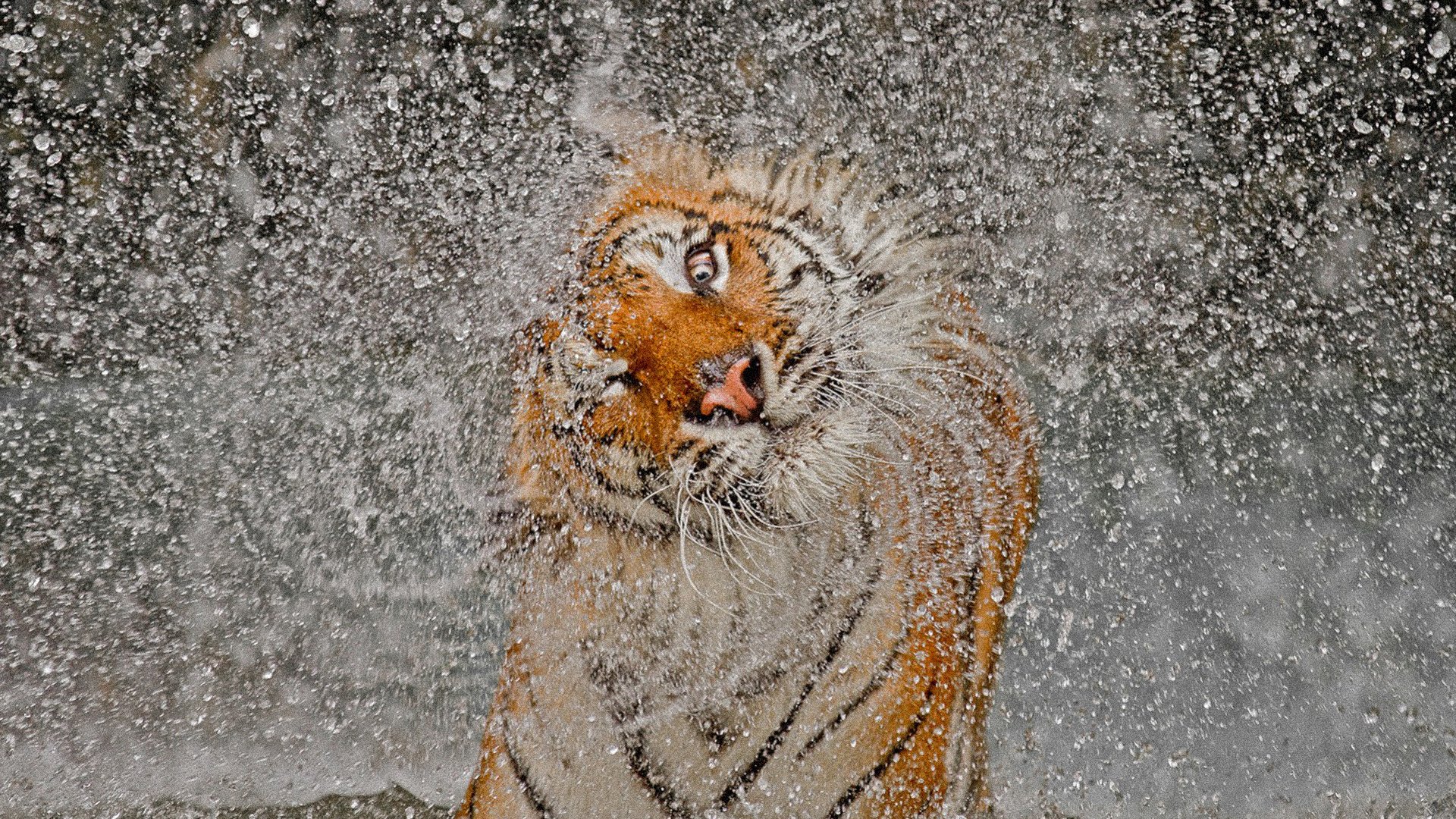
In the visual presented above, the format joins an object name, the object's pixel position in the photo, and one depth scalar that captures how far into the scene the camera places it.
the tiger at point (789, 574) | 11.31
